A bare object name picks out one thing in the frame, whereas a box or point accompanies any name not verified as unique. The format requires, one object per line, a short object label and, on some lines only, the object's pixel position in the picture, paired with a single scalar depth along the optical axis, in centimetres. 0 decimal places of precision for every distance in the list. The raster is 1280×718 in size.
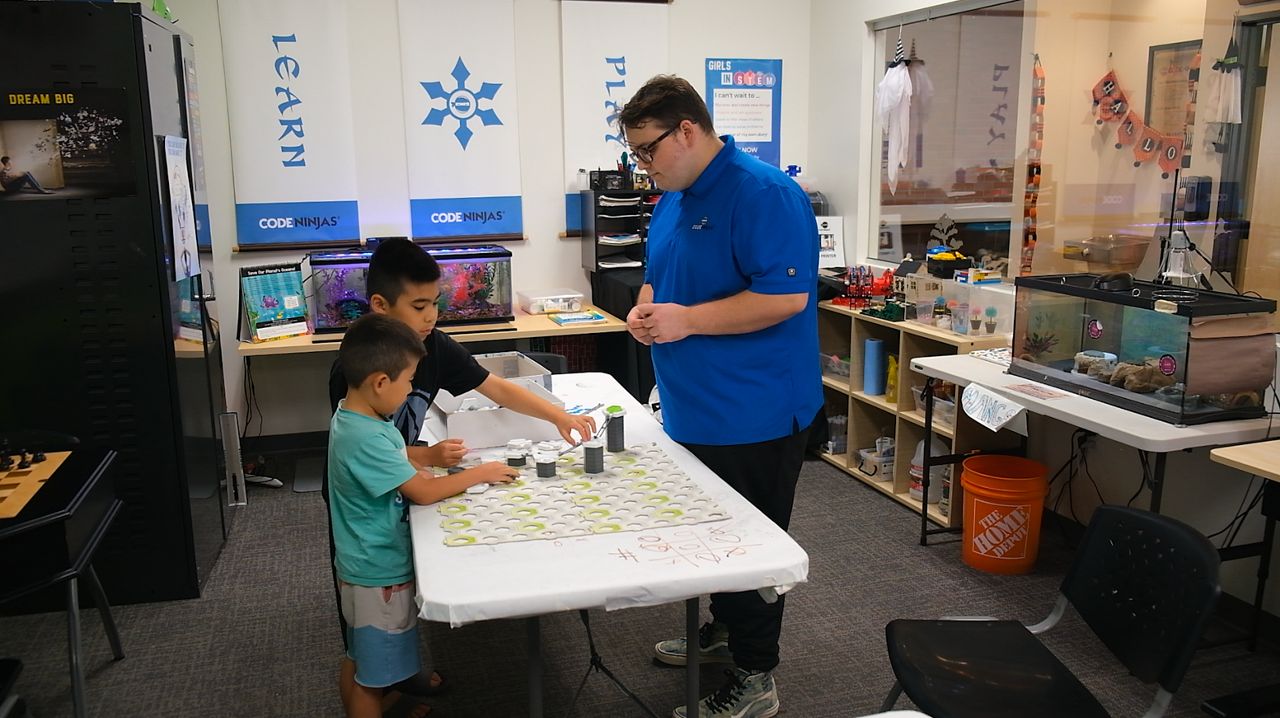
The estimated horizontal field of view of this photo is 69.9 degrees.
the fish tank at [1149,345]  264
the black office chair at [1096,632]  167
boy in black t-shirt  215
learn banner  448
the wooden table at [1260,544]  229
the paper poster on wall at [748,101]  521
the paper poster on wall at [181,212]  316
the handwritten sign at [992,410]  299
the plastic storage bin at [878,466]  423
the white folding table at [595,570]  151
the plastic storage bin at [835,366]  454
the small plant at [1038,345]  322
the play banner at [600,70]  493
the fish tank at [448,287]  425
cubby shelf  370
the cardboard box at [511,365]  292
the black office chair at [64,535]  202
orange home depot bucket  332
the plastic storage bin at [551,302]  476
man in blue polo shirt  211
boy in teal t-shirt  188
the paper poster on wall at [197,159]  354
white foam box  234
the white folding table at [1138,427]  253
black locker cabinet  289
